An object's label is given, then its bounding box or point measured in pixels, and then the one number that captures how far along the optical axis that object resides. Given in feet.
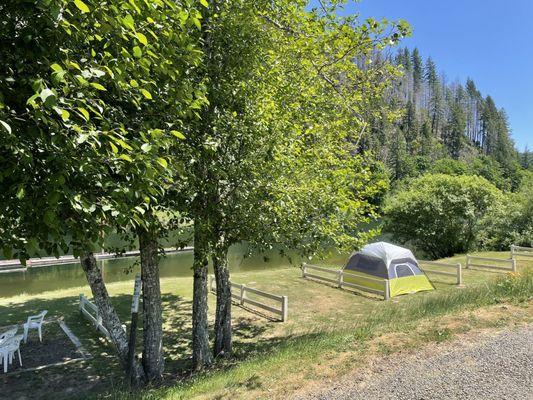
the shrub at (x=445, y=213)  100.83
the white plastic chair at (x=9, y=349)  25.15
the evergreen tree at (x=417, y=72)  475.31
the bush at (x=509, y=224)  95.97
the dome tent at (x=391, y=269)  49.75
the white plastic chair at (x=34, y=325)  30.60
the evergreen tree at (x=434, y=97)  441.68
